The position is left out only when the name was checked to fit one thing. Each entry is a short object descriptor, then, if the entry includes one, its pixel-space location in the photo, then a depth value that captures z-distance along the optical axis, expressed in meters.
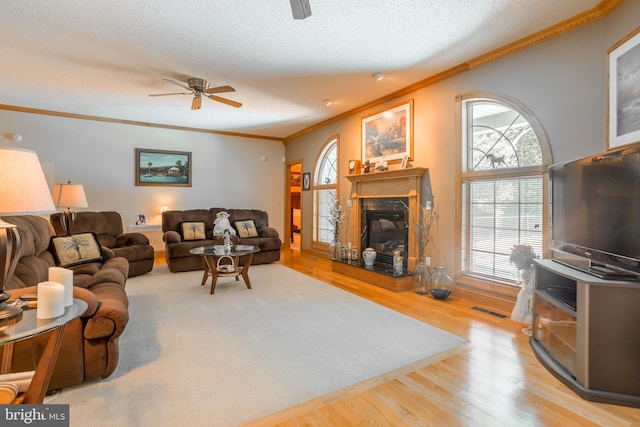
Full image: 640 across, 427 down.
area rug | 1.76
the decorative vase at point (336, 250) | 5.70
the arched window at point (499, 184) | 3.16
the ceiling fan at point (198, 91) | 4.11
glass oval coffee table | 3.98
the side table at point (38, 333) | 1.18
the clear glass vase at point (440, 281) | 3.79
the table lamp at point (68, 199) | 4.42
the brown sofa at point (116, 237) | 4.67
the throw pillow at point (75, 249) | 3.26
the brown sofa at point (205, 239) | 5.07
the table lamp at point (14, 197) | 1.24
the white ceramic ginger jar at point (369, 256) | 4.82
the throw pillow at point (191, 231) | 5.49
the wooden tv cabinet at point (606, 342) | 1.82
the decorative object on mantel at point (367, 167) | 5.18
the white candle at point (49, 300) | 1.32
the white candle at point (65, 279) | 1.48
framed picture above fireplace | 4.54
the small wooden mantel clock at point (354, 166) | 5.34
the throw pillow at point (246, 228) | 5.96
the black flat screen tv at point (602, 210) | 1.81
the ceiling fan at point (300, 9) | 1.91
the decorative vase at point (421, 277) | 4.05
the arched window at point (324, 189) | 6.36
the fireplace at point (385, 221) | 4.32
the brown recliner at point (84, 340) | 1.80
